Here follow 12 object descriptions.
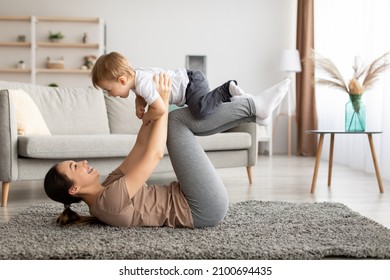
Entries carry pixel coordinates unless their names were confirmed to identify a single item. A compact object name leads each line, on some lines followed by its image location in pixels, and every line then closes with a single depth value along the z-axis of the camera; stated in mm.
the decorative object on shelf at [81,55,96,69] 8156
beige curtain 7887
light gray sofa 3816
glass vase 4410
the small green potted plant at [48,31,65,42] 8065
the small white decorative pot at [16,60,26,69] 8056
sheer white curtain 5508
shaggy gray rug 2307
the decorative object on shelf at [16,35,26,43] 8086
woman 2611
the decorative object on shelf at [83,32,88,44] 8164
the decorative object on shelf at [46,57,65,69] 8047
